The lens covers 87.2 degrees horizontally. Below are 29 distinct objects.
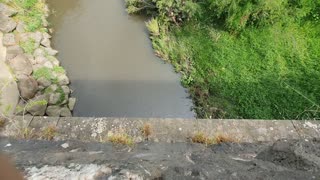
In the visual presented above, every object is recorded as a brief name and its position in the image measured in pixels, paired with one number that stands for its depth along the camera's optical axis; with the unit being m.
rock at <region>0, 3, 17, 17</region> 3.34
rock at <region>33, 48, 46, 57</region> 3.19
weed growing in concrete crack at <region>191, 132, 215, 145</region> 1.59
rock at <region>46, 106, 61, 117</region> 2.76
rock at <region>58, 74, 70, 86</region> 3.01
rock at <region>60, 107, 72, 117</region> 2.79
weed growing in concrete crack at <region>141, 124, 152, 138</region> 1.63
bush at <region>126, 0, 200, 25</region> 3.24
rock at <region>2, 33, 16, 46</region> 3.15
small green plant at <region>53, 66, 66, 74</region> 3.09
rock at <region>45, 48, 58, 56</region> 3.27
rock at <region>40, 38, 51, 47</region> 3.34
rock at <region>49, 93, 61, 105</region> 2.82
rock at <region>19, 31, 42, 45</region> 3.27
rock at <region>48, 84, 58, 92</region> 2.91
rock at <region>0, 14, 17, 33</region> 3.25
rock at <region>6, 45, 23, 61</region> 3.03
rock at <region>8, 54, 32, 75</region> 2.93
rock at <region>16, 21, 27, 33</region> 3.33
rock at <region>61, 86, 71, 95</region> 2.94
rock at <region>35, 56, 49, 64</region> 3.14
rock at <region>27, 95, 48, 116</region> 2.65
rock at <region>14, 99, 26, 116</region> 2.45
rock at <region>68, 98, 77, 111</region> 2.90
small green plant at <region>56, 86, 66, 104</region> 2.85
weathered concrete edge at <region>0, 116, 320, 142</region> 1.63
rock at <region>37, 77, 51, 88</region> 2.95
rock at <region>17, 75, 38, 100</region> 2.78
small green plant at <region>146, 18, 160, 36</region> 3.35
